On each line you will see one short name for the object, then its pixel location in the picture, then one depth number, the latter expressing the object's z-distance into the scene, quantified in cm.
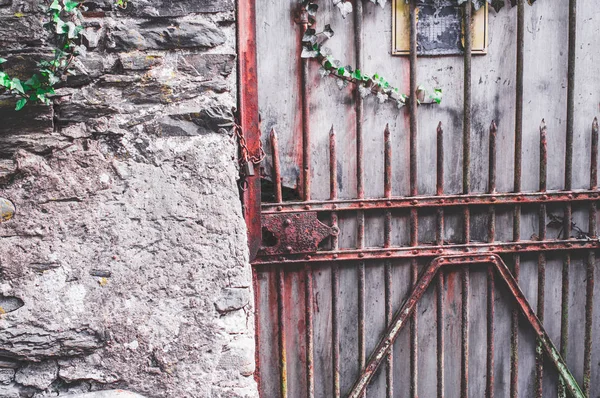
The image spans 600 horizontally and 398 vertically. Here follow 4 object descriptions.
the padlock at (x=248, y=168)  174
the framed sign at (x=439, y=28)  200
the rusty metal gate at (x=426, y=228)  198
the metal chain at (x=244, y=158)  175
